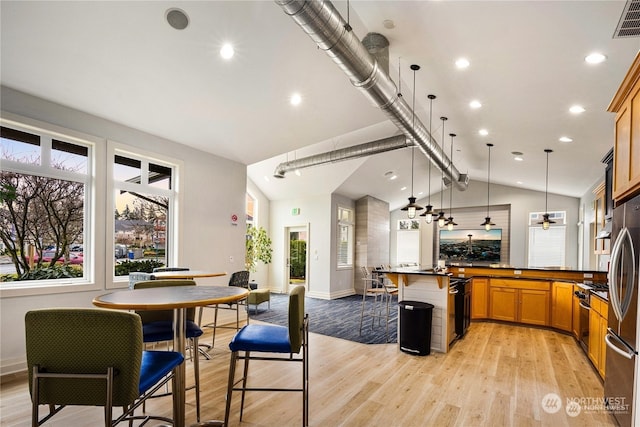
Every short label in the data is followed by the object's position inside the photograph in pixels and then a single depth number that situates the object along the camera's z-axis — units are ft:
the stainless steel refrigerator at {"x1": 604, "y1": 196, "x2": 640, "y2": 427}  7.47
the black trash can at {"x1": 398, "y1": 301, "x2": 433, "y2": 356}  13.83
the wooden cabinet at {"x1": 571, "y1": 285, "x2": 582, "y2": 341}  15.66
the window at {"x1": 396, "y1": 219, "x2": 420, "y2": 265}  39.01
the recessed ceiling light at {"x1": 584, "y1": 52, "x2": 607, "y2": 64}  9.23
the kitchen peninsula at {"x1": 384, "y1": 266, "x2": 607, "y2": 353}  14.49
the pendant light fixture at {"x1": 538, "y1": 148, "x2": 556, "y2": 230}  21.99
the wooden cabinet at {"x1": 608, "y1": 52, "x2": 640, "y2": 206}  7.75
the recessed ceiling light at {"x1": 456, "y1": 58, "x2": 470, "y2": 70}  10.99
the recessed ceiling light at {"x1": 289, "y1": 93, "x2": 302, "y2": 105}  14.10
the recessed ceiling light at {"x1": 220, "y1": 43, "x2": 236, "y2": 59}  10.88
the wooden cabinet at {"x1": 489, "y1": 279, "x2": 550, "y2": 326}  18.49
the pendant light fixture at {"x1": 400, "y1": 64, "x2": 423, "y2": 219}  15.16
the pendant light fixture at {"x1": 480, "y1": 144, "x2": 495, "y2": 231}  24.70
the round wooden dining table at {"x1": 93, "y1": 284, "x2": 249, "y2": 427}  6.39
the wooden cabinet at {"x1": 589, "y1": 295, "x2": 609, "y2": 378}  10.82
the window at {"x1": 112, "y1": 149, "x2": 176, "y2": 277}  14.93
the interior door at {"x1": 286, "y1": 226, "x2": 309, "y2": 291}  32.78
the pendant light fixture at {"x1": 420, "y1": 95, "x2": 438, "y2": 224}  15.03
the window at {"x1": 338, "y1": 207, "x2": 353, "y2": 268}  31.43
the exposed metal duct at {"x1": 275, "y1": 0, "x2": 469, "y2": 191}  7.93
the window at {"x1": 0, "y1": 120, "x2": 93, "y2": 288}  11.76
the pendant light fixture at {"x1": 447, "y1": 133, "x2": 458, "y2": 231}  20.75
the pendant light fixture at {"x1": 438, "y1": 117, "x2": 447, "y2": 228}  17.74
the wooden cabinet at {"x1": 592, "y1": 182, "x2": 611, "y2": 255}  17.97
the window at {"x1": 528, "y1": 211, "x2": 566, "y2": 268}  31.50
